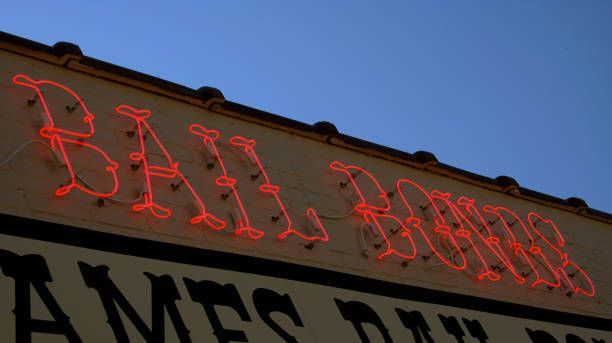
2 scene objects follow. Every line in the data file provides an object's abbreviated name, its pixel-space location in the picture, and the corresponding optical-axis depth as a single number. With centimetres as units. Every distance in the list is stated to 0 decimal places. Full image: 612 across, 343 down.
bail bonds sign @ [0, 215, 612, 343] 401
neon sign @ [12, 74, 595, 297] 520
